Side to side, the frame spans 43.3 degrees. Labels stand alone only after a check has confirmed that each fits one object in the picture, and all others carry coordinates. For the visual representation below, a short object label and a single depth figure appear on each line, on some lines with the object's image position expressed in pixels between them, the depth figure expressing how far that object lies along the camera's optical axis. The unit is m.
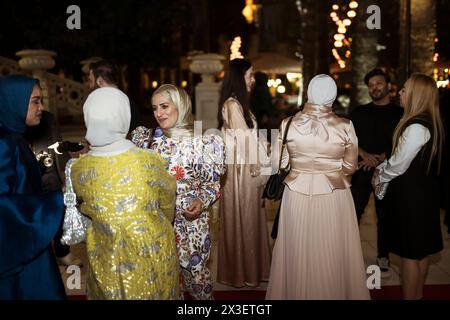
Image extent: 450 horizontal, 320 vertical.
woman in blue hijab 3.08
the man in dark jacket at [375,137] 5.78
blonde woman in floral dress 3.98
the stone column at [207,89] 10.25
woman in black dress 4.39
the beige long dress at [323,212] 4.05
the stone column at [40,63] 12.06
